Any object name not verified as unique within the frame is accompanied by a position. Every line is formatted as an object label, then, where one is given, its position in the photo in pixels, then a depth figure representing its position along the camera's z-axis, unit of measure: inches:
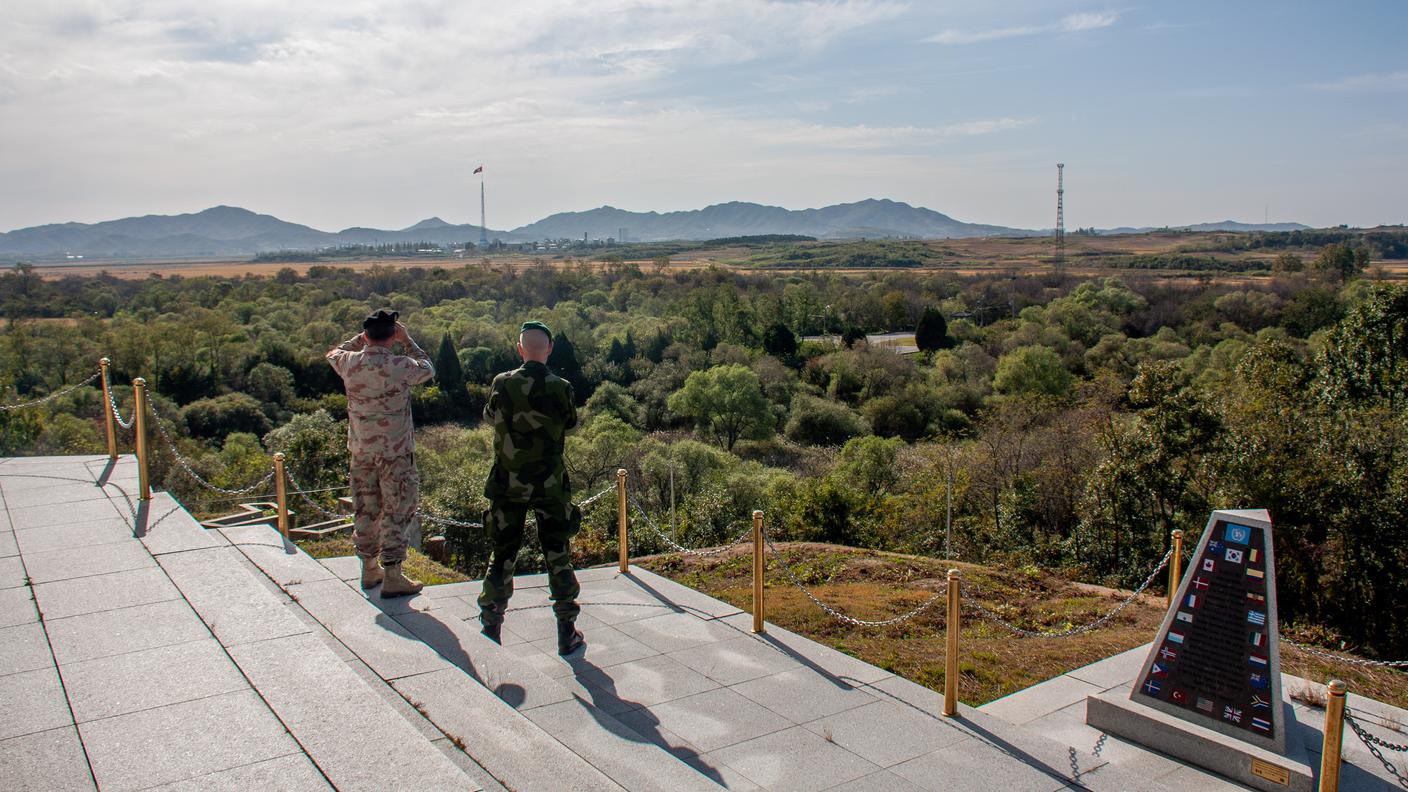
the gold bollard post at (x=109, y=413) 389.1
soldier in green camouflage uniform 243.1
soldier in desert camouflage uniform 254.8
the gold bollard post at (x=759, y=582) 295.3
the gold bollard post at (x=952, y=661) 237.9
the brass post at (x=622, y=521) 353.5
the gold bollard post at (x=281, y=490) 343.6
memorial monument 223.9
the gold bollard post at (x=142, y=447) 349.7
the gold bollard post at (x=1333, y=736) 188.7
